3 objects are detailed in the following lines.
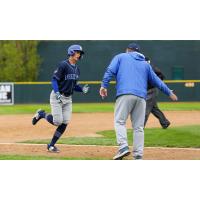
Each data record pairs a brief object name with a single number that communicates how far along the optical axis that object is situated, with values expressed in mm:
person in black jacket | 26609
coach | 16609
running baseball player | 18922
